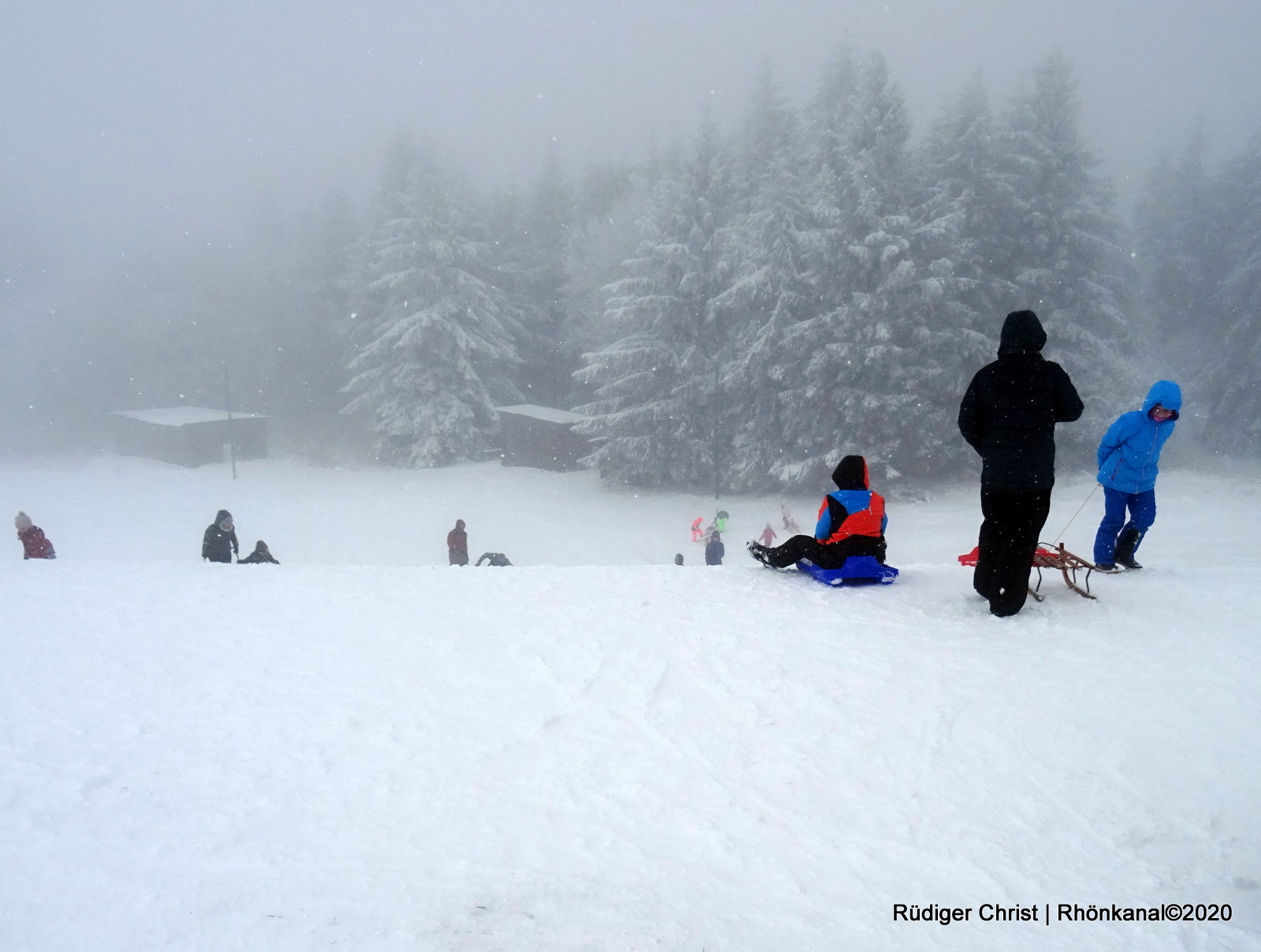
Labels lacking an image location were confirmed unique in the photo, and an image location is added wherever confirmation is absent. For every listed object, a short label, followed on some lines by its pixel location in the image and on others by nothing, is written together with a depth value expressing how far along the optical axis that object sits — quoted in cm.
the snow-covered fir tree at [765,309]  2344
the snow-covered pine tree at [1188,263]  3138
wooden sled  568
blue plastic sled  611
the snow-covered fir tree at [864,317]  2155
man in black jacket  505
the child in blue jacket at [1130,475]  630
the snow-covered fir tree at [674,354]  2539
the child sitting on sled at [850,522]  608
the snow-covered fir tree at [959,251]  2170
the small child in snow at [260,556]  953
